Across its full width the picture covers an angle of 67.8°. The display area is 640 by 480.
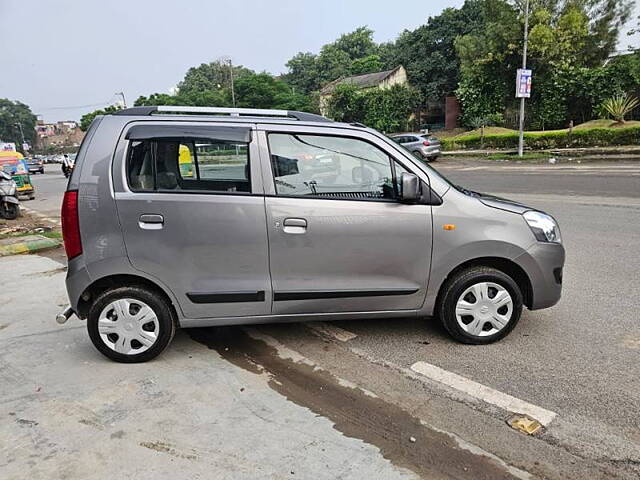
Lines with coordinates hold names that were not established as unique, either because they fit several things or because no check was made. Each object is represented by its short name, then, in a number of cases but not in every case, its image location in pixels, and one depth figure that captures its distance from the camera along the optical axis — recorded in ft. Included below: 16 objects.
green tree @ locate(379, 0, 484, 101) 134.72
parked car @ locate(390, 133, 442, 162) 78.02
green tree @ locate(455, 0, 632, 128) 90.07
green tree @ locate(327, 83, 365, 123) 142.41
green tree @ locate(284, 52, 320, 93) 232.94
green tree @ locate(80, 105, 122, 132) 223.43
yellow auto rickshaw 51.37
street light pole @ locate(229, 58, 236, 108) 151.64
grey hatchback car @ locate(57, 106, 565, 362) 11.19
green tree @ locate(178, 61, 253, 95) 306.55
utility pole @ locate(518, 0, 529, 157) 67.51
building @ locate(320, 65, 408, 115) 159.33
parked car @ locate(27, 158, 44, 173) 128.56
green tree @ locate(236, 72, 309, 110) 151.84
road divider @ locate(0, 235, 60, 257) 25.20
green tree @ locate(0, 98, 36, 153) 345.72
